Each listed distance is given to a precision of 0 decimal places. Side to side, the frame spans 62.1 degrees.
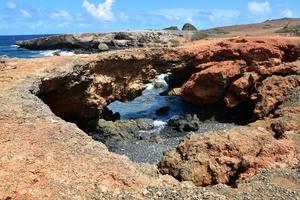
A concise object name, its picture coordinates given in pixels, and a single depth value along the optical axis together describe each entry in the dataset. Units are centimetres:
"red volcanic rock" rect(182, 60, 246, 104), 2174
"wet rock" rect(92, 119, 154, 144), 1958
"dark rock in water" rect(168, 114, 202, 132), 2031
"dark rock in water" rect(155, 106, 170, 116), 2389
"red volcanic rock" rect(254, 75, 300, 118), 1917
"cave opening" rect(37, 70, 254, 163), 1732
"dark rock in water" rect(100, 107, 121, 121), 2184
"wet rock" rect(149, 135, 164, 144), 1889
